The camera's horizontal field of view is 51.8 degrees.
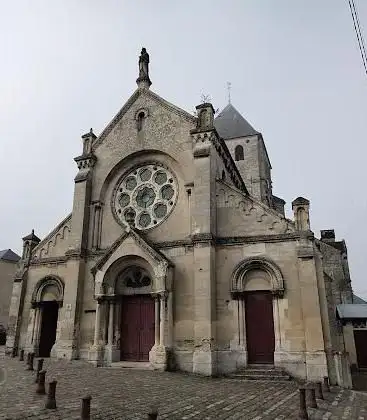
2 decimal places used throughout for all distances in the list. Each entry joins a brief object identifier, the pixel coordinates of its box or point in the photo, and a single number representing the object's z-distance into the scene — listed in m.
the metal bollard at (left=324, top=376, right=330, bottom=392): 11.91
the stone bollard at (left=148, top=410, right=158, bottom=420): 5.62
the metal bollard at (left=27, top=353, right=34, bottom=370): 13.97
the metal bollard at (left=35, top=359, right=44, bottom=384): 12.34
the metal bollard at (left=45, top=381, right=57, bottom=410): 7.45
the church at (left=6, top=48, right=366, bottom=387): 14.87
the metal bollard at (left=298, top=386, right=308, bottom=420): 7.46
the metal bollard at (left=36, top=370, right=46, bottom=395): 9.01
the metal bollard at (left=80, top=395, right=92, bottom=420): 6.46
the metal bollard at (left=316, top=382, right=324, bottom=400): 10.24
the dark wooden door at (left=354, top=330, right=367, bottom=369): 24.06
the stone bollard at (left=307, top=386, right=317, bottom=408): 8.80
